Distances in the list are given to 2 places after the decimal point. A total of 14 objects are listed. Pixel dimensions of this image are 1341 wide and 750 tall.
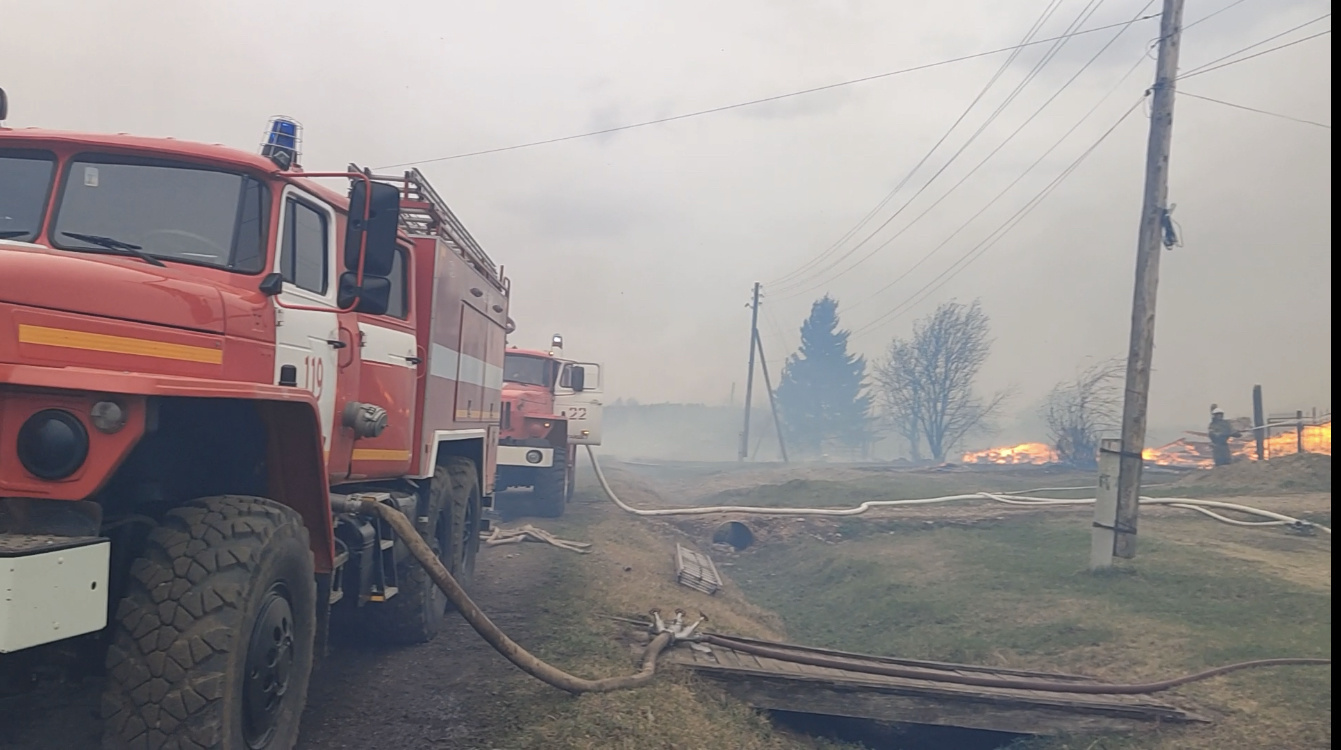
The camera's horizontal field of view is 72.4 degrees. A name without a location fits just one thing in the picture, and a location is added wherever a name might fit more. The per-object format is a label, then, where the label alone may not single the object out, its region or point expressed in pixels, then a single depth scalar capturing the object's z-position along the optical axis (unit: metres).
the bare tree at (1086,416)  35.00
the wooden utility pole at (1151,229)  12.27
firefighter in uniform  23.16
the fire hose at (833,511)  18.97
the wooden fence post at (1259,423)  23.39
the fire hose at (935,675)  8.08
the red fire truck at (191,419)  3.22
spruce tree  68.81
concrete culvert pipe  19.24
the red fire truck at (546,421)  17.19
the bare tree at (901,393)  52.06
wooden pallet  12.89
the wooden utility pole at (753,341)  50.34
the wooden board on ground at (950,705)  7.46
